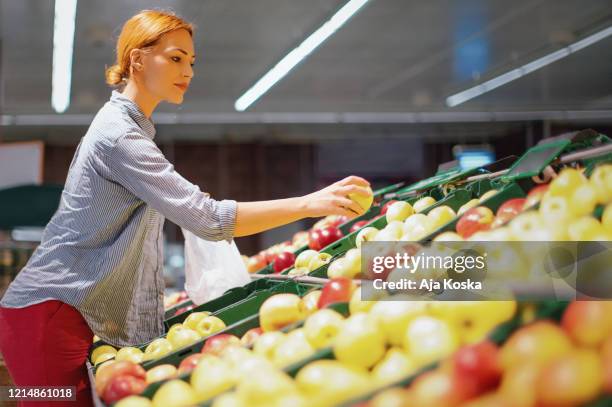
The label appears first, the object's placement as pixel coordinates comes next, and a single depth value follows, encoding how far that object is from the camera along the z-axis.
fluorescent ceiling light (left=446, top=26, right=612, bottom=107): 8.09
